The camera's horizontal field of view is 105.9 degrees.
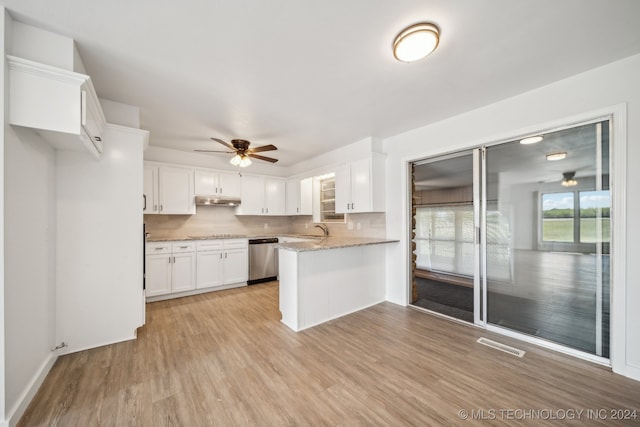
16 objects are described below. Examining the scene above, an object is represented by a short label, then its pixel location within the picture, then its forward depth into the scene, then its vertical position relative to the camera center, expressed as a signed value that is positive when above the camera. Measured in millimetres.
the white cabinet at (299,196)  5336 +405
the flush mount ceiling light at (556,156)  2379 +585
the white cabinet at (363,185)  3777 +470
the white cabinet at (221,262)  4266 -894
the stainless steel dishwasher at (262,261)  4828 -959
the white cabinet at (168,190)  4086 +427
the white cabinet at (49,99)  1545 +778
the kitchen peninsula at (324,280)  2896 -872
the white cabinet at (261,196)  5168 +407
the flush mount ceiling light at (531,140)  2506 +789
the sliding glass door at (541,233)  2203 -196
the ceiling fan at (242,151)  3603 +954
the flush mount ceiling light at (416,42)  1622 +1210
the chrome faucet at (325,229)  4991 -314
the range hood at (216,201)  4533 +262
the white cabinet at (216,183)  4575 +607
